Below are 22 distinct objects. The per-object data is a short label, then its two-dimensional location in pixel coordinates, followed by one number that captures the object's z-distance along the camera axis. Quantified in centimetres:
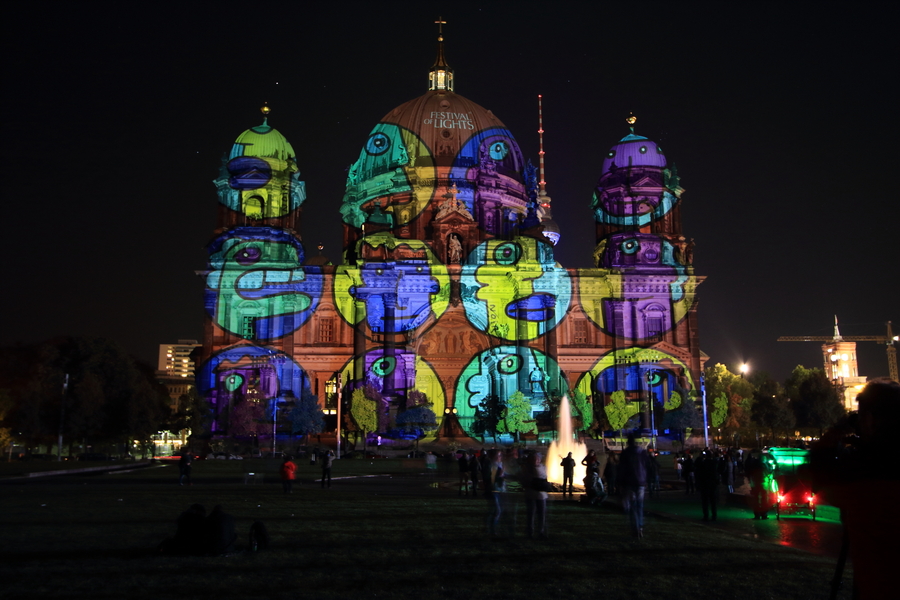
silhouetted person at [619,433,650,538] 1581
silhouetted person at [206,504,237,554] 1309
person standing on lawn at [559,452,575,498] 2617
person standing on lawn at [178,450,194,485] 3080
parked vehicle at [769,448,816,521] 2072
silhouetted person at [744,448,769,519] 2099
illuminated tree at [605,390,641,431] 6775
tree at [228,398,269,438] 6406
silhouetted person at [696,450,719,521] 2022
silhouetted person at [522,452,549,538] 1591
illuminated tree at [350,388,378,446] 6275
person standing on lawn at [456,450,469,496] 2872
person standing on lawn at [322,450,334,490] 2920
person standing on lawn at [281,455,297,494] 2605
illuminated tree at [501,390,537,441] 6469
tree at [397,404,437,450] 6600
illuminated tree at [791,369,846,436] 8544
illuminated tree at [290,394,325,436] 6359
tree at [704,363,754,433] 7662
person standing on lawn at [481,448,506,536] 1684
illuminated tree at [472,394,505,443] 6688
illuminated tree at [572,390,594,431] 6725
